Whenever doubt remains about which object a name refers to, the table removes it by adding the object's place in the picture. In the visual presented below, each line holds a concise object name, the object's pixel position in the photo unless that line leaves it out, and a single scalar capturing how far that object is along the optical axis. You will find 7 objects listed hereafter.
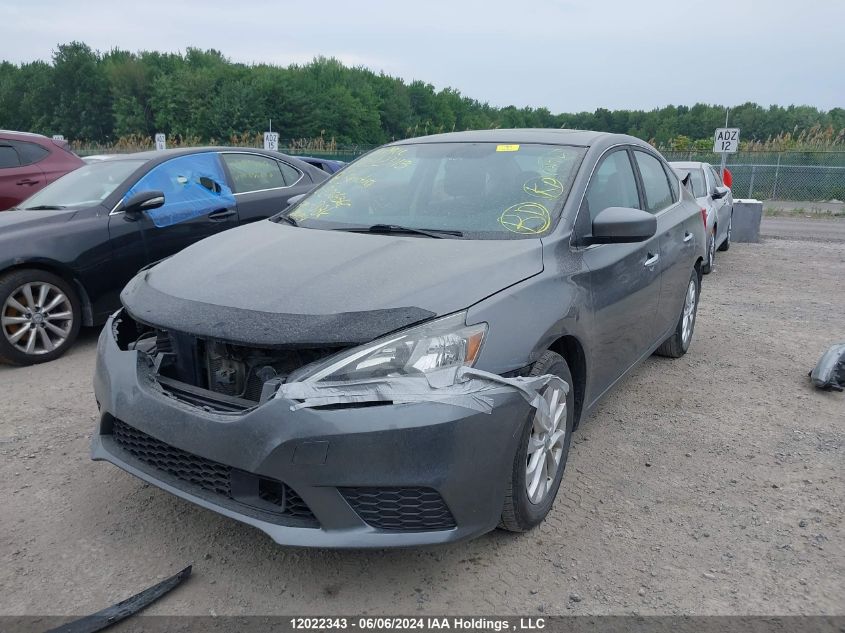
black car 4.97
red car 7.90
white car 8.94
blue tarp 5.74
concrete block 12.91
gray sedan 2.23
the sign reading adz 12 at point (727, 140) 16.70
